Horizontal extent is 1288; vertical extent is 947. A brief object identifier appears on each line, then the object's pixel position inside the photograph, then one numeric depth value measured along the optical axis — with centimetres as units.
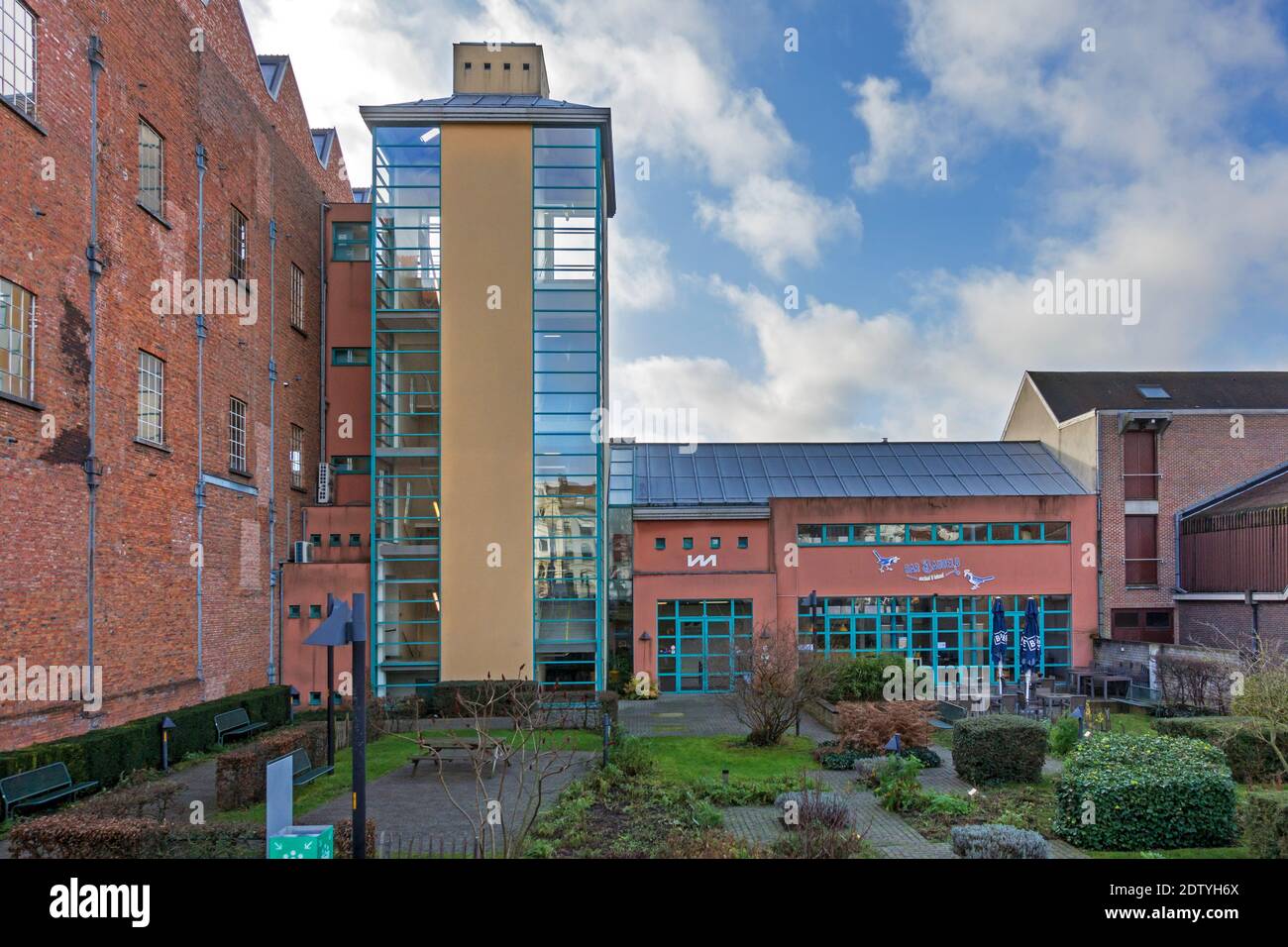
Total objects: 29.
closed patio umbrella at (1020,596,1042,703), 1886
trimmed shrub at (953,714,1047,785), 1238
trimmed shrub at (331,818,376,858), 740
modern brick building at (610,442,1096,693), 2512
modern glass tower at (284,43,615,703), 2205
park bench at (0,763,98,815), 1043
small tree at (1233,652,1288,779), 1118
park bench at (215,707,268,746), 1667
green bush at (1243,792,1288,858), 784
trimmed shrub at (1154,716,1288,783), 1208
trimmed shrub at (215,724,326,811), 1135
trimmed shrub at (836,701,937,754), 1452
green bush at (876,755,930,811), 1115
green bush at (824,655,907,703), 2047
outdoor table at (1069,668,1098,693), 2345
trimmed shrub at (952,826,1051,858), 821
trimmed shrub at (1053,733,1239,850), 928
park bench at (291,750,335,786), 1200
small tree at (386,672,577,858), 828
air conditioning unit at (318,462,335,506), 2403
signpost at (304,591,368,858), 649
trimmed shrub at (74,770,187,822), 951
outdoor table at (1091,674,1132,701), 2241
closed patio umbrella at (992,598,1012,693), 1928
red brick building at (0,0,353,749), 1247
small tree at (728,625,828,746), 1580
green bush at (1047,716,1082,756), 1420
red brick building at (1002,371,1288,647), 2667
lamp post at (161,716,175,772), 1366
